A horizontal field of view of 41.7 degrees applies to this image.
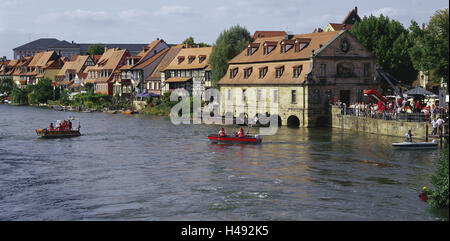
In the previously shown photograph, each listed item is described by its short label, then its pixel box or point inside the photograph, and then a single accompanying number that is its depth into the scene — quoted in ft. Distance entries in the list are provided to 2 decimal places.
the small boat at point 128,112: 321.73
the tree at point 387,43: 241.35
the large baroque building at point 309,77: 217.97
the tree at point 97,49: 619.67
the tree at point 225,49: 286.25
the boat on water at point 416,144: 151.64
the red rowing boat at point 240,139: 167.32
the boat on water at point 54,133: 193.06
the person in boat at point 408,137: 155.30
